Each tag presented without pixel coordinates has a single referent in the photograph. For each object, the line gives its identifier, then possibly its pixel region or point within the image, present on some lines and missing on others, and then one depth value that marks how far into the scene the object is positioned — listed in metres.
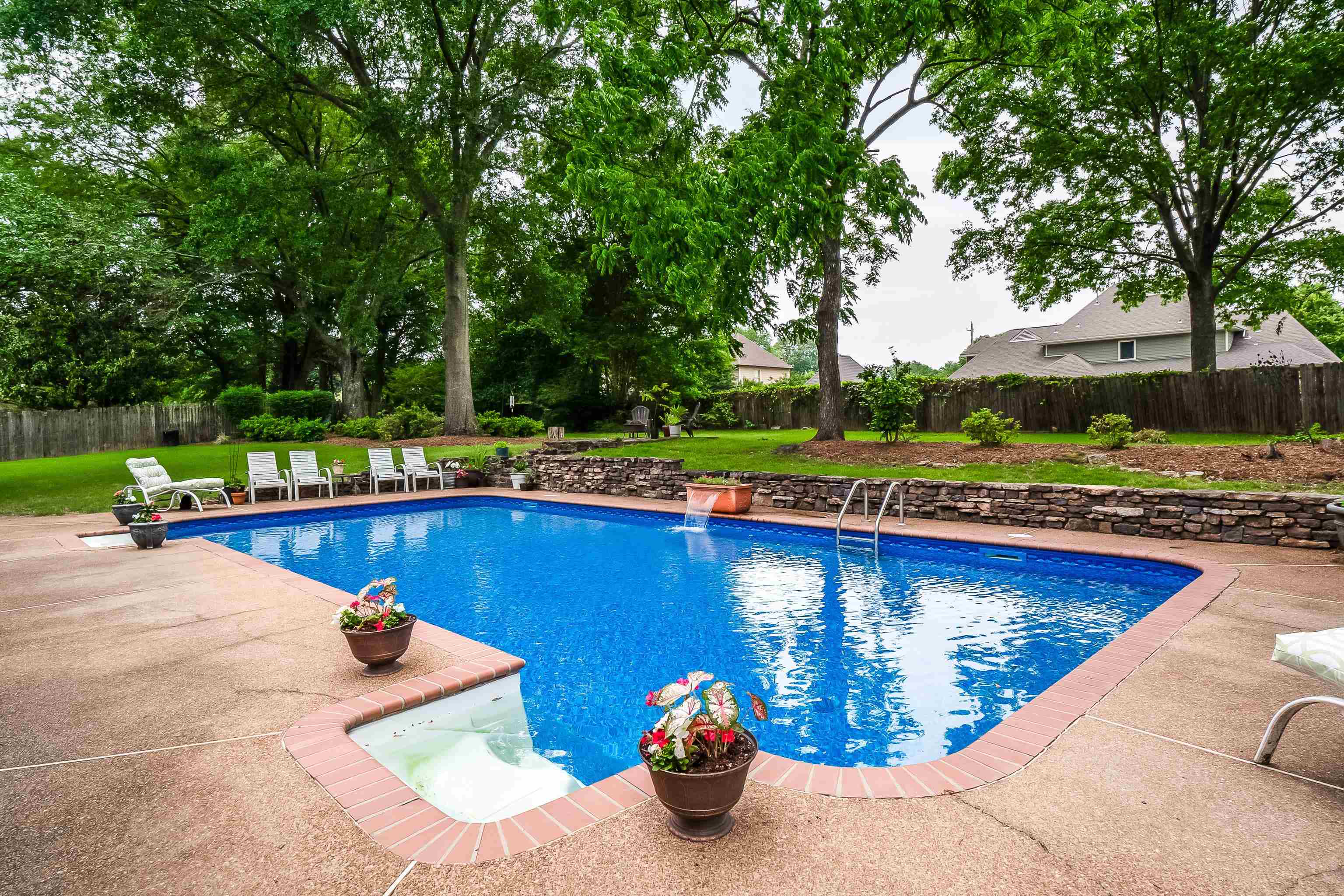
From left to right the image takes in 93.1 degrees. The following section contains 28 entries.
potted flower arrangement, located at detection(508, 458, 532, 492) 13.70
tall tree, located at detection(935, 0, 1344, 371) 11.79
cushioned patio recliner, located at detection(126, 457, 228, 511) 10.61
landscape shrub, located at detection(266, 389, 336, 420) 20.64
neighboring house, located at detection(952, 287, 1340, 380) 21.77
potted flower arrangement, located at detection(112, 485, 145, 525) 8.91
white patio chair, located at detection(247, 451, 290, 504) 11.63
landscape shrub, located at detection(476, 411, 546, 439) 19.08
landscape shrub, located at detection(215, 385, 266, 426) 20.19
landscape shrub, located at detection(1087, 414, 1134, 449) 10.01
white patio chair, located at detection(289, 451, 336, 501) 12.24
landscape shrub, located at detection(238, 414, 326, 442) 19.00
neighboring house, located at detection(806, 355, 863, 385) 40.69
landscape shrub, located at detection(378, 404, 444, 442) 17.92
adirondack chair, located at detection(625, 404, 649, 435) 17.38
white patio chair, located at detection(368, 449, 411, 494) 13.27
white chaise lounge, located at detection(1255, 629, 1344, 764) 2.26
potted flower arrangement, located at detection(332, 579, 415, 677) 3.44
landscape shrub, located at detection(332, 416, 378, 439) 18.56
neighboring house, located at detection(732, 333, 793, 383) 41.66
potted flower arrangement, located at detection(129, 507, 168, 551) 7.39
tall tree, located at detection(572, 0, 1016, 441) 7.87
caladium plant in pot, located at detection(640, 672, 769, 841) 2.00
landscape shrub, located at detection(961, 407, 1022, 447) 11.13
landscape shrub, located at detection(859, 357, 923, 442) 11.76
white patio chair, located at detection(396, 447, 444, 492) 13.62
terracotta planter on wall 9.84
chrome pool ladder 7.57
